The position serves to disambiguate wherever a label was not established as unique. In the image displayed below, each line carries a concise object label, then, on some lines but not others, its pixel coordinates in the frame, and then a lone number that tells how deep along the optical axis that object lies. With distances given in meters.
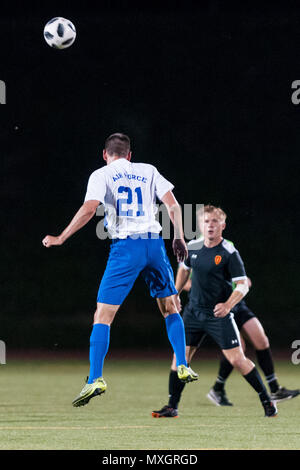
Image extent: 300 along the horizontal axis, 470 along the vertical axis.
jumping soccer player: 12.81
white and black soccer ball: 20.41
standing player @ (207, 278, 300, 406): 16.41
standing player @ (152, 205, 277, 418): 14.34
